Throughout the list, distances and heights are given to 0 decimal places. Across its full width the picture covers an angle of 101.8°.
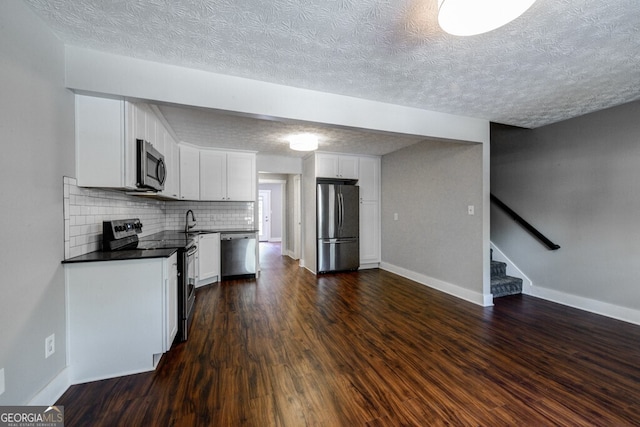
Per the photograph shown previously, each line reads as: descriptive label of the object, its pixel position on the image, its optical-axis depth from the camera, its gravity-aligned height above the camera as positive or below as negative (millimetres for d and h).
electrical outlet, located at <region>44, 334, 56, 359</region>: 1541 -792
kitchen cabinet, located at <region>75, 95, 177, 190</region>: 1882 +541
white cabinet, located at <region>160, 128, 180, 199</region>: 3182 +656
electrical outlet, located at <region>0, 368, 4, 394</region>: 1228 -788
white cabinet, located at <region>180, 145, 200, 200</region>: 4074 +661
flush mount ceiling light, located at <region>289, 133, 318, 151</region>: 3580 +994
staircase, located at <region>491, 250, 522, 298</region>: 3582 -977
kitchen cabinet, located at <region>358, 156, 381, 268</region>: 5160 +43
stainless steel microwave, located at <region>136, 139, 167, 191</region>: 2109 +411
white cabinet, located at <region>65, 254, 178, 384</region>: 1762 -726
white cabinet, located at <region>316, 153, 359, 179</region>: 4777 +895
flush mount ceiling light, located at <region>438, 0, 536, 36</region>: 1098 +879
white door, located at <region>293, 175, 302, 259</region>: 5645 -79
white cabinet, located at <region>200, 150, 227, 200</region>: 4344 +662
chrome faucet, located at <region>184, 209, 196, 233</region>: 4133 -136
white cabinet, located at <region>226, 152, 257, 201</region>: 4539 +659
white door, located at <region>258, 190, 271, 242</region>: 9320 +89
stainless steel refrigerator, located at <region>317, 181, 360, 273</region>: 4723 -241
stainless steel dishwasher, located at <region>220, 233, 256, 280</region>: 4297 -688
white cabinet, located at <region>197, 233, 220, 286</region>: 3896 -687
